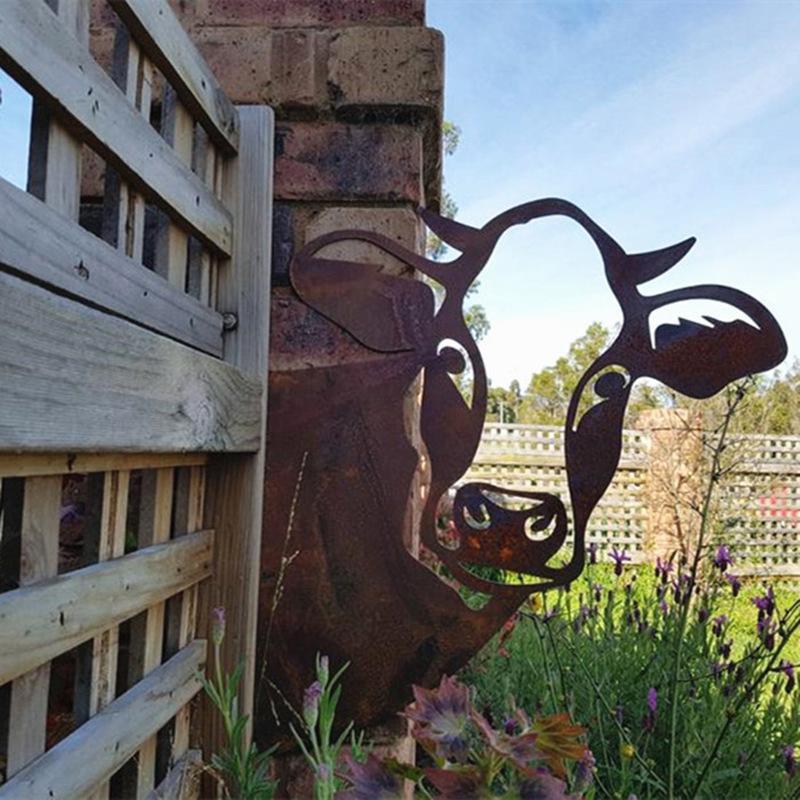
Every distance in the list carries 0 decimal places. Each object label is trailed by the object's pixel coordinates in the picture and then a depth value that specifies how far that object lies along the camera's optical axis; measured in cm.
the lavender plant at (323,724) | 61
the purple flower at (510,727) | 83
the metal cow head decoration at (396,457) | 113
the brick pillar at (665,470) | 543
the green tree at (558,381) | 1697
